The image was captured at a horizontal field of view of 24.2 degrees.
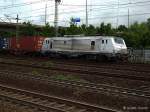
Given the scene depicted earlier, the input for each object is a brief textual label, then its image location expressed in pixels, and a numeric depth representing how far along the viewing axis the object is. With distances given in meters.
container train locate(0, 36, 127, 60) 32.47
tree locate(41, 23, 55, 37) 54.25
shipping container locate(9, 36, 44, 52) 42.44
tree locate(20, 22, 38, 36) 66.26
